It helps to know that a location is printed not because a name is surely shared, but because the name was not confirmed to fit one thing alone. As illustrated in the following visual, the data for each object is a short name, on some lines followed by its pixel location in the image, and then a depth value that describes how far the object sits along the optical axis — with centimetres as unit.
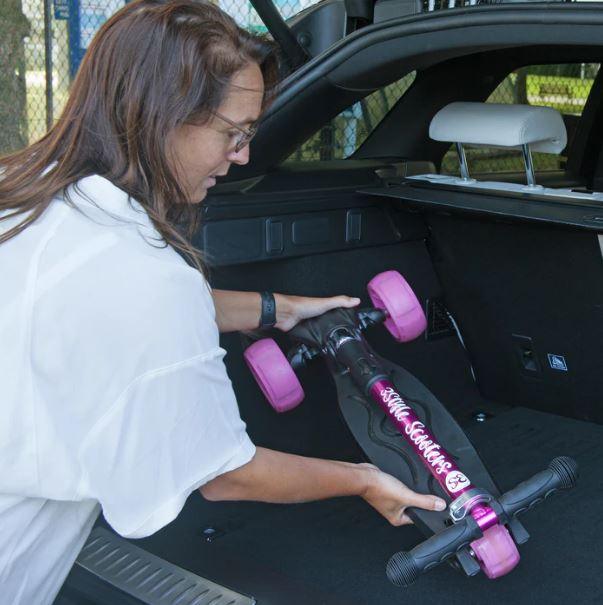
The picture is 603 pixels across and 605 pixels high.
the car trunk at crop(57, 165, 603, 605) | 214
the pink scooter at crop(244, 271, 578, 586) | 194
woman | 126
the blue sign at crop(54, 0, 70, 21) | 542
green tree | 558
